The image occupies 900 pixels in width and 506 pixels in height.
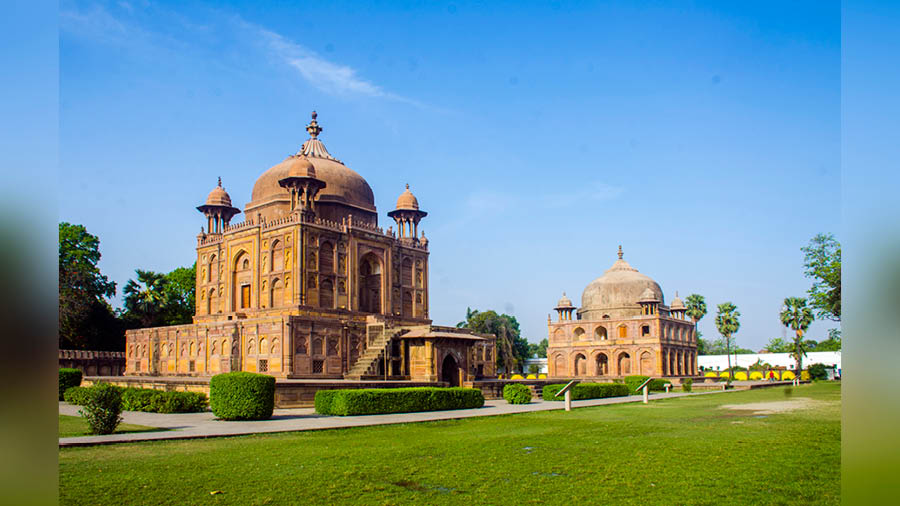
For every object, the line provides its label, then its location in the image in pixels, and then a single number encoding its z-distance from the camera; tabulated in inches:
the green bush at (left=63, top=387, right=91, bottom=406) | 1111.1
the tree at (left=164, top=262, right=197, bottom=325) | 2411.4
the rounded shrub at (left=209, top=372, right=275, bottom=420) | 835.4
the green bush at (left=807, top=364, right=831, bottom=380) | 2765.7
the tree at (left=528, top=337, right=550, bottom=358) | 5506.4
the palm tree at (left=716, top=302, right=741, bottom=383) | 3179.1
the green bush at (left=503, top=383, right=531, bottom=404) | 1278.3
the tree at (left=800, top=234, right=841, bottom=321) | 1389.0
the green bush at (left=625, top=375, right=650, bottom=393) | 1869.6
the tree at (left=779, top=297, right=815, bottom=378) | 2861.7
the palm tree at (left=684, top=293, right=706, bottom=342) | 3458.2
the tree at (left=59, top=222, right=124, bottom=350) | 2009.1
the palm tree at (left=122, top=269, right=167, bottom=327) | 2314.2
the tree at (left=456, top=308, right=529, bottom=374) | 3255.4
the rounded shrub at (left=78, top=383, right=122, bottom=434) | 650.8
